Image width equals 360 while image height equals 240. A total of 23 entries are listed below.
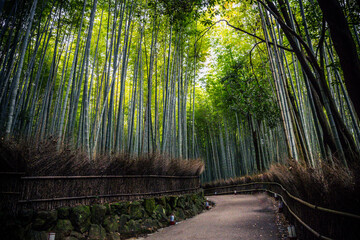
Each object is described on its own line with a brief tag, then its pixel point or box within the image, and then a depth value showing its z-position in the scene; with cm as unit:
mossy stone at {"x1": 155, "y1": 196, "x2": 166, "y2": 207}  421
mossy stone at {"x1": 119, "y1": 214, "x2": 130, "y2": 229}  317
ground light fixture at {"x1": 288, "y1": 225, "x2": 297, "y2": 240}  236
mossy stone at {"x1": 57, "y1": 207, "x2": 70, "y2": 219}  249
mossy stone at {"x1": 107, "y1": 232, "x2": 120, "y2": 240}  287
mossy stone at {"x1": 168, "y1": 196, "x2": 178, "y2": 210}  460
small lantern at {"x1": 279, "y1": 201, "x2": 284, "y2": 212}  424
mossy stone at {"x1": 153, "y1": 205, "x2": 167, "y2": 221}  396
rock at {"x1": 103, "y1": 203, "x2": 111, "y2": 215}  306
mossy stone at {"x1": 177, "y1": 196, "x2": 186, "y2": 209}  488
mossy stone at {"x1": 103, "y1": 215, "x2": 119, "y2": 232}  294
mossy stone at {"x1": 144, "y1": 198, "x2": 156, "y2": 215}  383
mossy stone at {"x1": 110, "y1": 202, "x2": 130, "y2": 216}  317
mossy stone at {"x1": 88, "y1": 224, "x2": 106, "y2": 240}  266
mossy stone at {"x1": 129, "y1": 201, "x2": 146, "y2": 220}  346
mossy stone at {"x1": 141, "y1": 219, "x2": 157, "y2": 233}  349
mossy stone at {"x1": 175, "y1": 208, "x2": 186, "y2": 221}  455
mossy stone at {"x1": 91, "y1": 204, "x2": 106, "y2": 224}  282
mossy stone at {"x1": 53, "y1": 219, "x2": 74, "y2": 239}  236
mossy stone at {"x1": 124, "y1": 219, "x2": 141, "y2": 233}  325
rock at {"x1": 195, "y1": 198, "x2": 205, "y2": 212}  590
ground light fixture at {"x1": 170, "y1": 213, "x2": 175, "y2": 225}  406
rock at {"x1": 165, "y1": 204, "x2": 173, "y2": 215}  435
